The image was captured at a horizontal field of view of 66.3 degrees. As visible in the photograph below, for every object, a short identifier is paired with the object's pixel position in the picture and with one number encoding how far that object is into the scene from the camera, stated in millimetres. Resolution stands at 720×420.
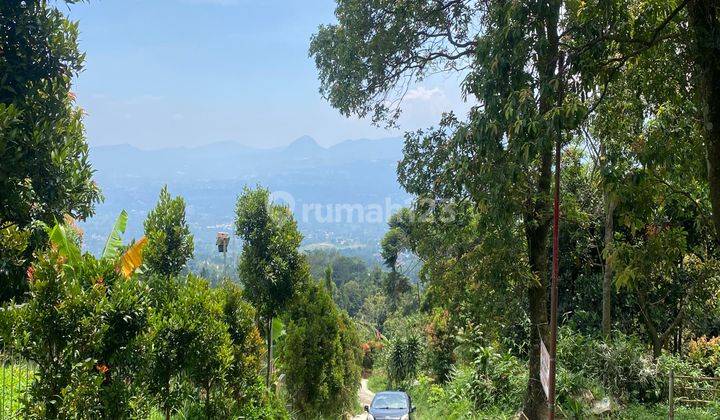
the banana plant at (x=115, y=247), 6514
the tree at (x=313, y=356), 13289
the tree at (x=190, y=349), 7121
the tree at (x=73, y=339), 4672
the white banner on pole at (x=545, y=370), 6555
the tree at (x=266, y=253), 11969
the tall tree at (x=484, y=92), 7262
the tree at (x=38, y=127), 5812
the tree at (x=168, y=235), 9820
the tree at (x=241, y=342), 9109
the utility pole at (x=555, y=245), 6950
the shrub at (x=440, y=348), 25156
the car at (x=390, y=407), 15391
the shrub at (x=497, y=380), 13812
